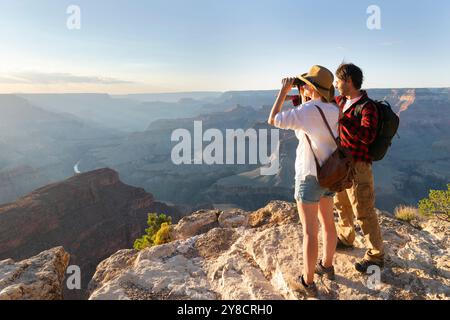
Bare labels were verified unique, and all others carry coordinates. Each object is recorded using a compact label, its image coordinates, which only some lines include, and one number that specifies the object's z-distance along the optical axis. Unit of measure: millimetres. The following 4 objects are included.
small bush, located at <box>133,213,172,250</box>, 8500
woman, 2791
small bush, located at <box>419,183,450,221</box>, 7684
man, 3170
